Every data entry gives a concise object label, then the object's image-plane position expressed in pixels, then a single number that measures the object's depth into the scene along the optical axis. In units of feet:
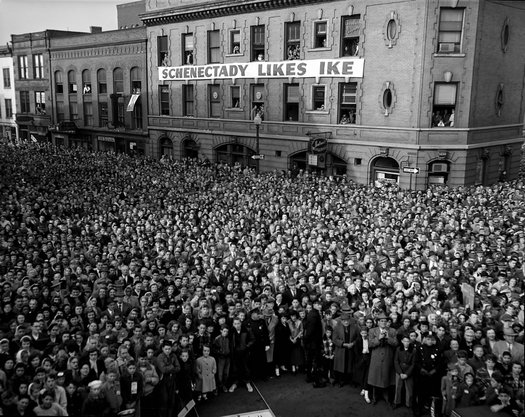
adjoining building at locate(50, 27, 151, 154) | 143.84
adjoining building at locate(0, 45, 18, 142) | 201.05
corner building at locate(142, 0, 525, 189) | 90.02
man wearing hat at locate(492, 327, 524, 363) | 34.14
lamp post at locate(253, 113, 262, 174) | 94.89
